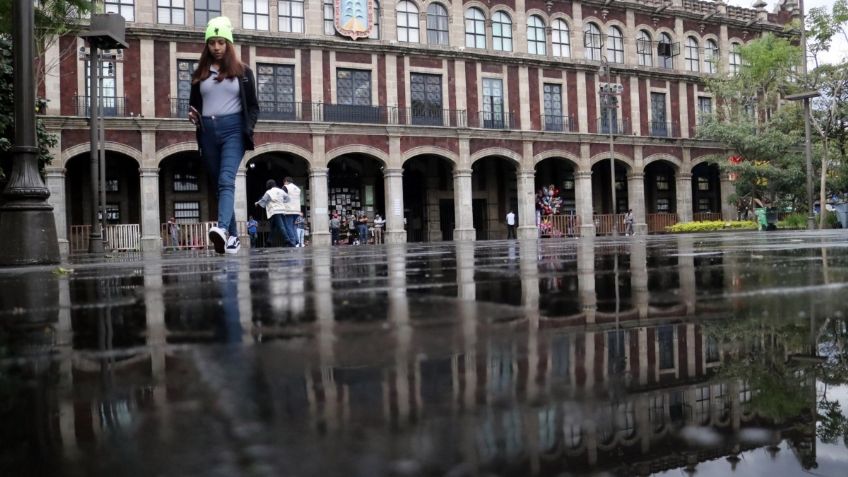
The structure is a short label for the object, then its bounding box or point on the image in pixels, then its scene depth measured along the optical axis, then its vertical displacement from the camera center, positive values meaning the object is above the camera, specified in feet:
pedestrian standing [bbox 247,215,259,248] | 80.64 +3.54
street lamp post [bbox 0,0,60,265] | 19.26 +2.19
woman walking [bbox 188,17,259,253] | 18.75 +4.64
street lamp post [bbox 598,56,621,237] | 91.86 +21.87
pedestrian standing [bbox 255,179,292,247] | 39.86 +3.32
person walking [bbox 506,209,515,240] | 97.09 +3.26
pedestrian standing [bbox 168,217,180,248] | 72.08 +2.75
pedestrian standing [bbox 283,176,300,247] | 40.68 +2.93
